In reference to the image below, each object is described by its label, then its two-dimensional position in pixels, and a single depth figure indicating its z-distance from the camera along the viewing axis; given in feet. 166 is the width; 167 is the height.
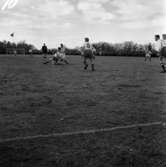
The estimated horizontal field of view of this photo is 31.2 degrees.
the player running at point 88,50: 61.62
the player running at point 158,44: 56.87
